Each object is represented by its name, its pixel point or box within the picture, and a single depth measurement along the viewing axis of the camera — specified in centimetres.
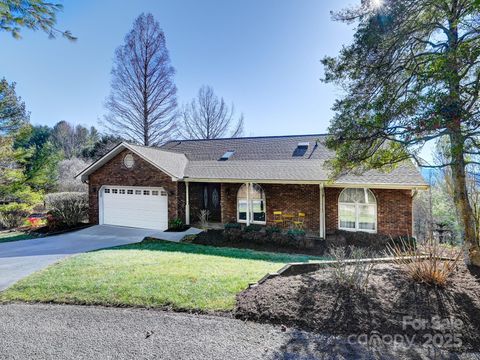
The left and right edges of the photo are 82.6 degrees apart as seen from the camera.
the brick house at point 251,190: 1211
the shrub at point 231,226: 1307
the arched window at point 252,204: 1436
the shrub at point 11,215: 1709
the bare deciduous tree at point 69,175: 2358
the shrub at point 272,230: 1206
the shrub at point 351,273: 485
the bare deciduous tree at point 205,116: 3231
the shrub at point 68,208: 1496
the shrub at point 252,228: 1269
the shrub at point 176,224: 1372
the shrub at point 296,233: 1168
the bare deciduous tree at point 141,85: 2422
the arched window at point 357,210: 1238
